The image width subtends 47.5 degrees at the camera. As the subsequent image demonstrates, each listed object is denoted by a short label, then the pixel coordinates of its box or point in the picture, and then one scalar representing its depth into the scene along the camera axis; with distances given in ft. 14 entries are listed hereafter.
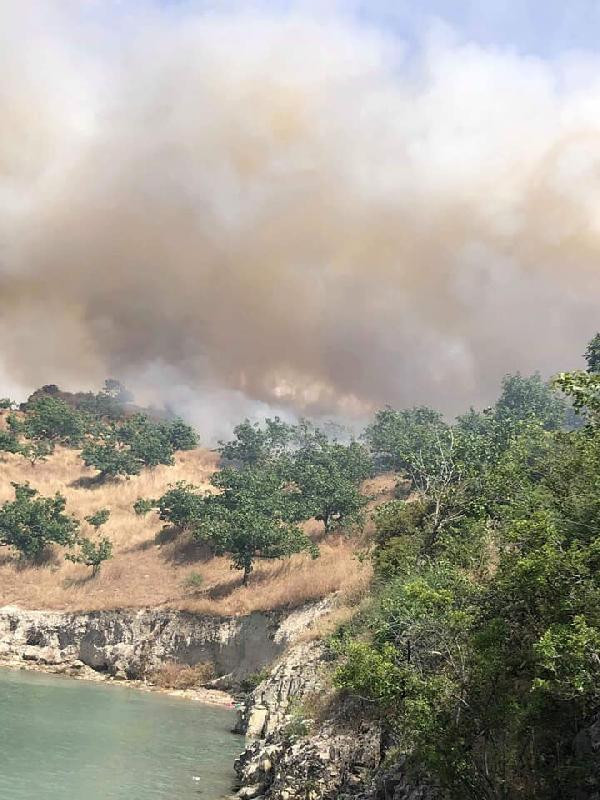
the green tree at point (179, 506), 346.74
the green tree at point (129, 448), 445.37
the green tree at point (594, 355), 314.35
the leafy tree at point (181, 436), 525.75
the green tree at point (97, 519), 363.56
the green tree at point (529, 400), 413.59
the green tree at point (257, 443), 503.61
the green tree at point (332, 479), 318.45
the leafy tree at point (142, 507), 386.11
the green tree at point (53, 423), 495.82
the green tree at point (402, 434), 383.24
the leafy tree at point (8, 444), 449.48
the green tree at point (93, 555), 309.83
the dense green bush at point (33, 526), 325.01
